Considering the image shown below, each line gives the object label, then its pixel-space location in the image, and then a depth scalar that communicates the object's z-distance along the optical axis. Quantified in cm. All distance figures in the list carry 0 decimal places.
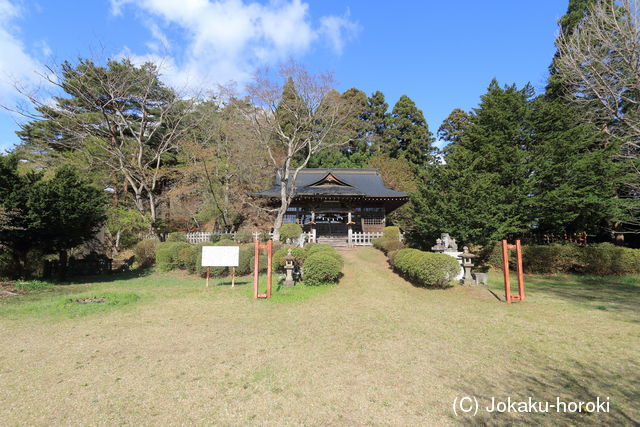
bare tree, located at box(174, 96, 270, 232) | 2292
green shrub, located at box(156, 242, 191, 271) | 1434
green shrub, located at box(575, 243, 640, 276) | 1214
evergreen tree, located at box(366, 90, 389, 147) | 4066
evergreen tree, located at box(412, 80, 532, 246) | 1270
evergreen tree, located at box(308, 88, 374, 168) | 3528
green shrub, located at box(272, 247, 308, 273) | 1130
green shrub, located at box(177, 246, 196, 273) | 1372
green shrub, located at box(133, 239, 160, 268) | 1633
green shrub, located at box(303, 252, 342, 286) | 987
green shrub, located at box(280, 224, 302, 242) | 1852
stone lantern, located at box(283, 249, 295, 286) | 1007
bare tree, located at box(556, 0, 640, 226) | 1161
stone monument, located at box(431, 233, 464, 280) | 1074
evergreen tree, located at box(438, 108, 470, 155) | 3909
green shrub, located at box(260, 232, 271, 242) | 2035
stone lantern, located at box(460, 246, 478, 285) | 967
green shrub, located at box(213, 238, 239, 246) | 1409
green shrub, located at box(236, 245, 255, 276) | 1244
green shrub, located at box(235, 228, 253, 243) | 1856
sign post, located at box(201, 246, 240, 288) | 971
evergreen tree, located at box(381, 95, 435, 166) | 3744
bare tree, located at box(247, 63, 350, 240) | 1870
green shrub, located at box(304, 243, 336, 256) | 1122
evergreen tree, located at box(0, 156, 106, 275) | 991
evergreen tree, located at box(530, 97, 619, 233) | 1388
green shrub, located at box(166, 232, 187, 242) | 1795
